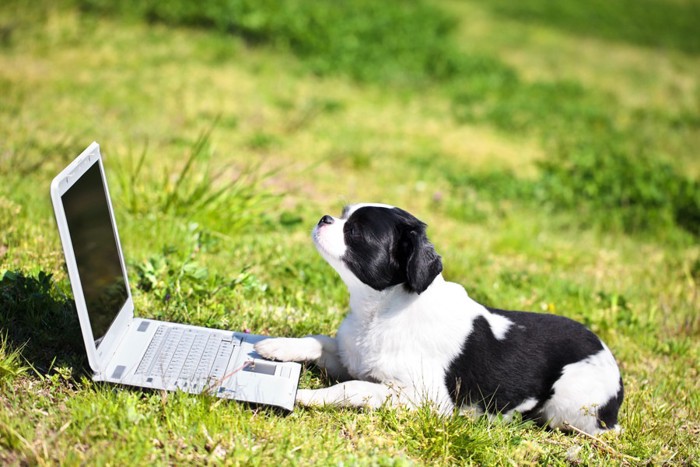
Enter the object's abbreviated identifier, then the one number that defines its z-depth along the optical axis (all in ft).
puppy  11.55
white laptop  9.77
